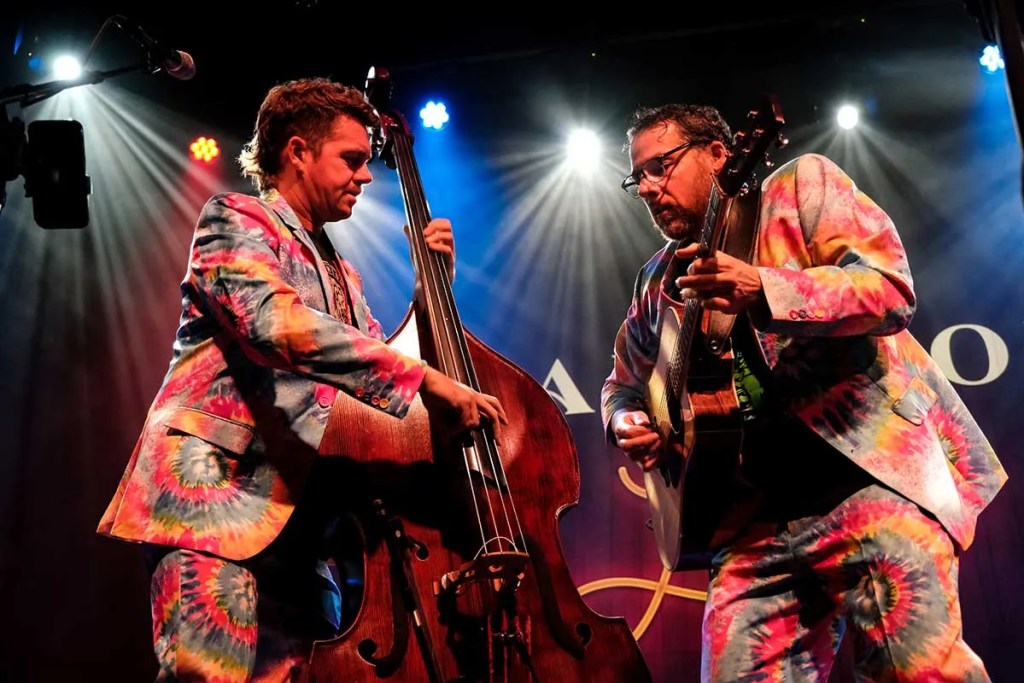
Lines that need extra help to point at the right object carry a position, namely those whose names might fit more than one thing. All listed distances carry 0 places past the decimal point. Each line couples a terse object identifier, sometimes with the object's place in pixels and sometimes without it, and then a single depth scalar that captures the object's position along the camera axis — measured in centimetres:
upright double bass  195
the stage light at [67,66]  551
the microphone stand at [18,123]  383
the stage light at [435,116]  636
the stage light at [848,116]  577
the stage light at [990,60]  557
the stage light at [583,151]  623
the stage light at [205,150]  623
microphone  400
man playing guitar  201
